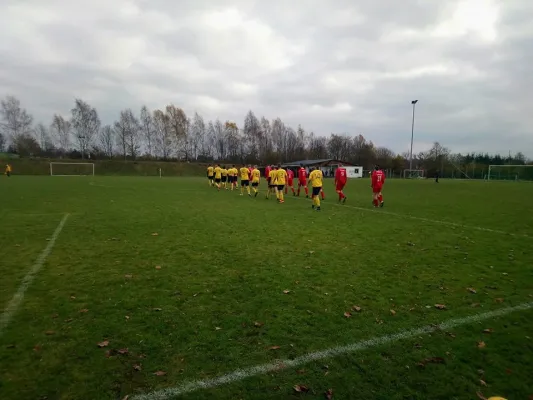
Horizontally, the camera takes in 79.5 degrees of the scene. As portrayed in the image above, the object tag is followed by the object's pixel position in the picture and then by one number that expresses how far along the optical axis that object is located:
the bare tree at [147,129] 88.81
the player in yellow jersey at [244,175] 22.57
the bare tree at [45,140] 80.01
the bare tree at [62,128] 82.12
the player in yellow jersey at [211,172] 30.97
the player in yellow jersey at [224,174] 28.77
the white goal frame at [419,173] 80.25
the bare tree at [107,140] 85.38
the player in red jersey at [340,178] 16.83
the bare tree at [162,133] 89.75
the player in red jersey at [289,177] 23.31
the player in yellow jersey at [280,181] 17.48
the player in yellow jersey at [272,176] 18.16
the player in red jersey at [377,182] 15.03
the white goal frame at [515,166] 56.02
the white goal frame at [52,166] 61.50
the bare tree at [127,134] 86.56
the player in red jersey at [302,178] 21.14
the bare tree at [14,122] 72.28
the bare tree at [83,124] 79.75
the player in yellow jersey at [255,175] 22.29
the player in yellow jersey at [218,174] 27.75
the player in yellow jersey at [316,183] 14.98
